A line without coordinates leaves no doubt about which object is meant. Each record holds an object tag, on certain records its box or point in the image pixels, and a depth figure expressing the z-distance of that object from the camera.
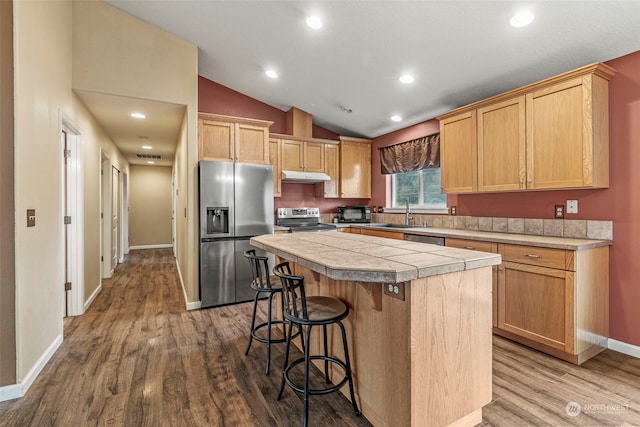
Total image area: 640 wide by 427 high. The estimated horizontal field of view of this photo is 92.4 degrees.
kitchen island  1.41
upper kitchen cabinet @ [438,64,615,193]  2.41
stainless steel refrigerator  3.63
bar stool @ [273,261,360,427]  1.61
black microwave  5.27
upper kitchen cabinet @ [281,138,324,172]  4.74
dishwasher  3.28
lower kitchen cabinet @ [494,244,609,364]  2.27
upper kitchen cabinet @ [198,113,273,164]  3.95
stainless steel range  4.71
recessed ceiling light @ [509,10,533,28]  2.24
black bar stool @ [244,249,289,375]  2.19
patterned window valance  4.19
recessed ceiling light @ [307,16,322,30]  2.74
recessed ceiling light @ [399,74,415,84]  3.34
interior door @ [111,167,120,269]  5.57
